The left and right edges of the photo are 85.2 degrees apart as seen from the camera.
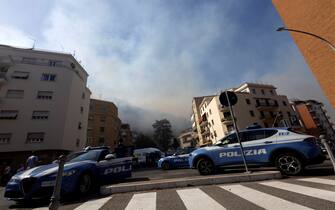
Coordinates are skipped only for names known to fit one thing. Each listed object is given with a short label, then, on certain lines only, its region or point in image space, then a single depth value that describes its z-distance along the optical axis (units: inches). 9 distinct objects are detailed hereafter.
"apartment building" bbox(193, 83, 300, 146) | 1620.3
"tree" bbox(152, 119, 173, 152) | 2825.1
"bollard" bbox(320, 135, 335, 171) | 152.2
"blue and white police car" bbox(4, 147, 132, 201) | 188.5
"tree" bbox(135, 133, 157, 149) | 2977.4
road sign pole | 240.7
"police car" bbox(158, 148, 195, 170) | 548.1
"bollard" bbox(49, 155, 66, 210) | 119.5
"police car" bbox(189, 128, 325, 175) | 225.1
